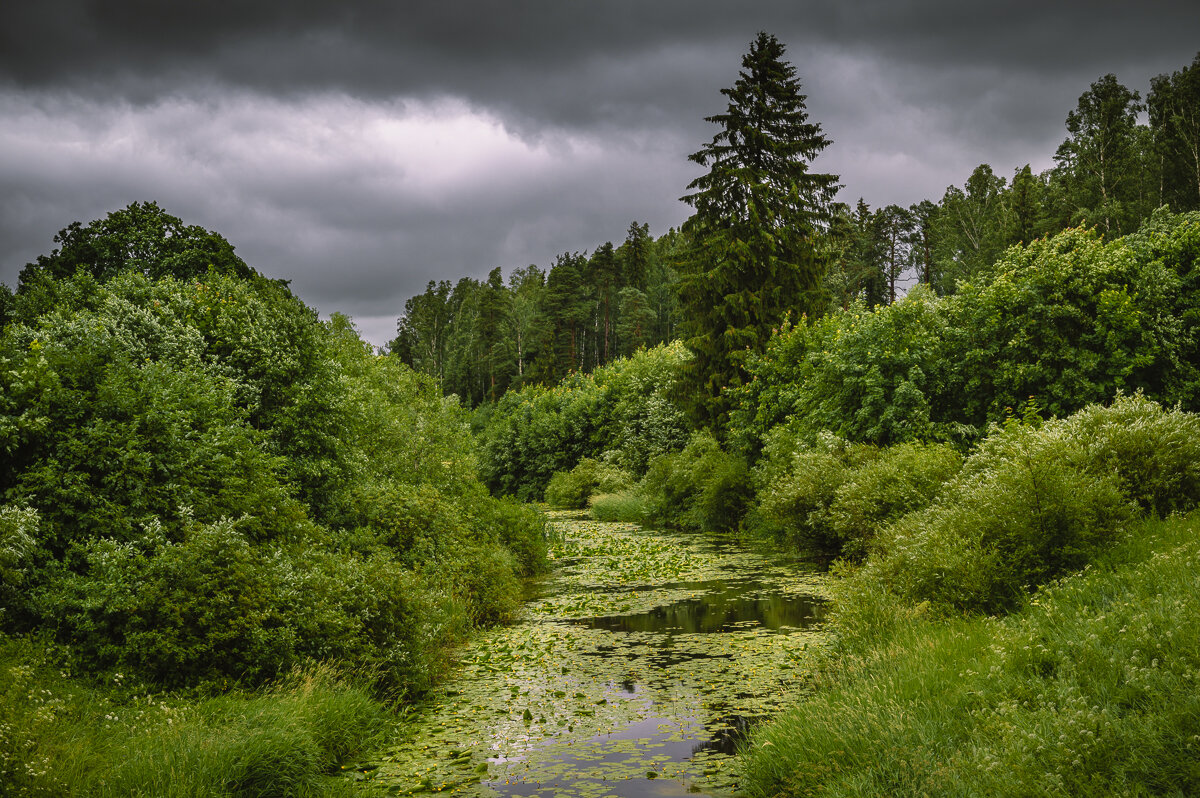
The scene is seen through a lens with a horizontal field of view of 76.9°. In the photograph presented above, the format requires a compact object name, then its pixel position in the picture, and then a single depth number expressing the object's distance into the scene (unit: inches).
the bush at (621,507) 1455.5
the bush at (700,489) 1178.6
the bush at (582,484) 1742.0
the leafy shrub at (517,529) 854.9
